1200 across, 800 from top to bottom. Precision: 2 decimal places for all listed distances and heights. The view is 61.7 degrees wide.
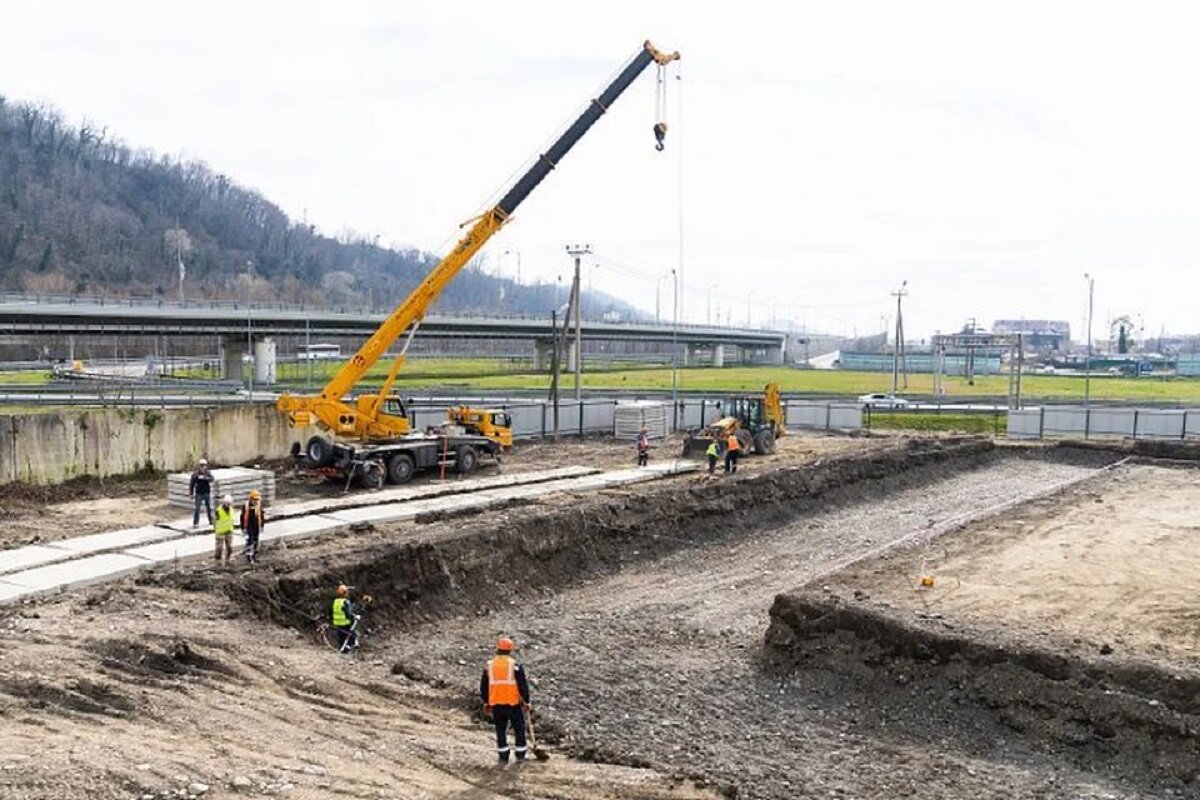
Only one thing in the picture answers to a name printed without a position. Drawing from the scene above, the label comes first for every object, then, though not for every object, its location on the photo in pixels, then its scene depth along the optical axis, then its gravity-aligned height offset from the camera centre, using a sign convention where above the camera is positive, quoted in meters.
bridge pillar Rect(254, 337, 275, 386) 70.09 -2.39
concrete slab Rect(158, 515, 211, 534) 20.38 -4.15
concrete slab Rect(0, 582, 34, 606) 14.95 -4.09
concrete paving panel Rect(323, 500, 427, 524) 22.07 -4.17
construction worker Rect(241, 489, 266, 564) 17.58 -3.46
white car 54.12 -3.66
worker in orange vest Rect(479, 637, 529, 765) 10.59 -3.88
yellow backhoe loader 33.78 -3.24
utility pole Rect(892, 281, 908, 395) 74.12 -0.30
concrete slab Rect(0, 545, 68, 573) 16.94 -4.08
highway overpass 57.12 +0.30
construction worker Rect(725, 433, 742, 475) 29.42 -3.54
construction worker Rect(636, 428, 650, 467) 31.50 -3.65
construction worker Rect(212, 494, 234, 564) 17.22 -3.57
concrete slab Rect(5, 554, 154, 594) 15.86 -4.10
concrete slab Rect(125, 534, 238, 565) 17.95 -4.15
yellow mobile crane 27.20 -1.21
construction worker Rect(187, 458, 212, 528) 20.52 -3.34
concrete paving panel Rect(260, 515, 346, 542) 20.17 -4.16
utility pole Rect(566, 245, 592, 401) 45.00 +1.30
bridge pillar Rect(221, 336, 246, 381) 71.56 -2.30
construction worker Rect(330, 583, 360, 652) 14.77 -4.31
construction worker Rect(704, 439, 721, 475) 29.30 -3.58
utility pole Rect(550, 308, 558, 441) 37.97 -1.46
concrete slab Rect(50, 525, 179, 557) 18.47 -4.12
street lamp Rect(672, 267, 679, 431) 42.53 -3.53
